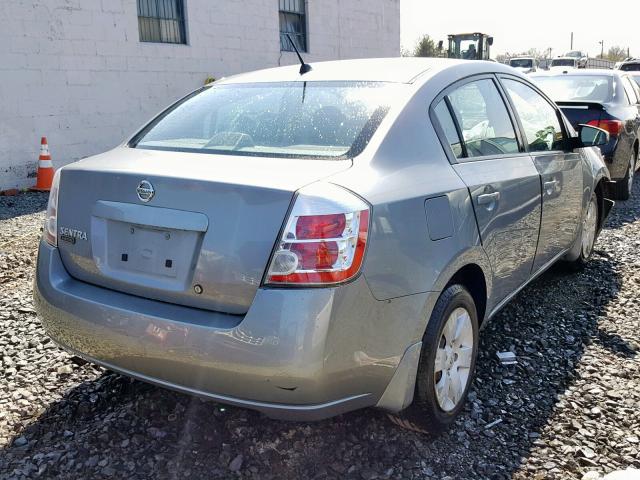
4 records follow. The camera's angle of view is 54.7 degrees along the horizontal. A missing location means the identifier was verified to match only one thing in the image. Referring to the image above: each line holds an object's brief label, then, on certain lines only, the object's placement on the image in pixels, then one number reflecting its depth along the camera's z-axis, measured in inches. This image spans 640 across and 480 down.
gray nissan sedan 84.1
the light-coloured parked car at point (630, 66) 1130.2
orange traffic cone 349.1
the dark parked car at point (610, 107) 283.4
